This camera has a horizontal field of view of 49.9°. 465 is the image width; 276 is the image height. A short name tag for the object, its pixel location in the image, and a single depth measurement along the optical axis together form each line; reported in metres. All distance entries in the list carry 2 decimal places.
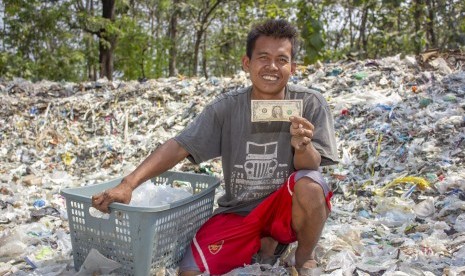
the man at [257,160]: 2.34
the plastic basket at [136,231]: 2.20
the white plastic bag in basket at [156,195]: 2.69
